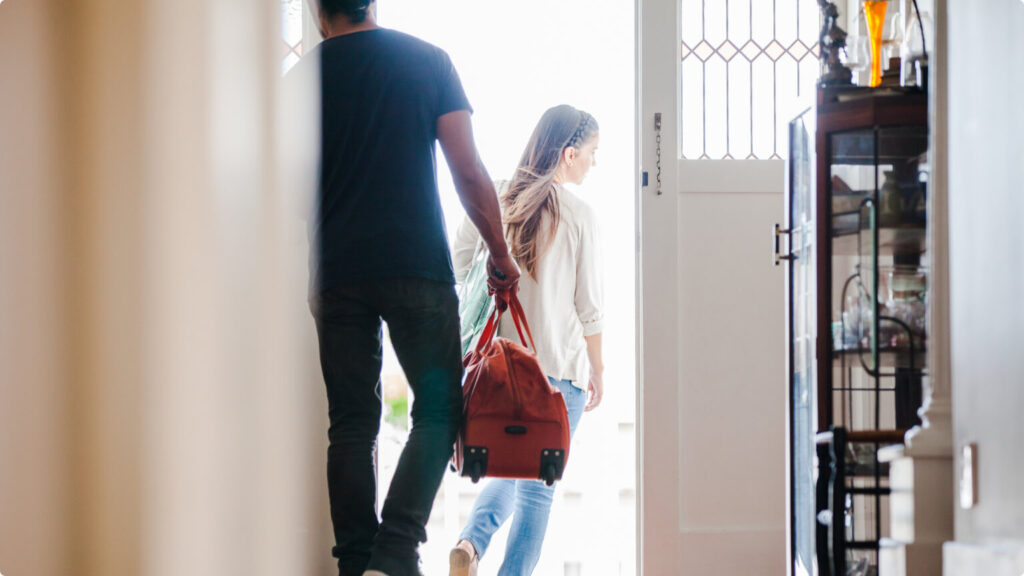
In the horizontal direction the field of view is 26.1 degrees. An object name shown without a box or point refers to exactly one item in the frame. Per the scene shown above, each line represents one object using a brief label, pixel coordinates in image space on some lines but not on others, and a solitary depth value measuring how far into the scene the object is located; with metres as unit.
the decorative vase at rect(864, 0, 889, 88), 6.00
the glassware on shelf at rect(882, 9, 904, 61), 6.02
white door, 7.06
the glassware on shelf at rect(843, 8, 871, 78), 5.97
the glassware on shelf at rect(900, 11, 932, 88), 5.81
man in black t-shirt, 5.60
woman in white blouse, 6.52
